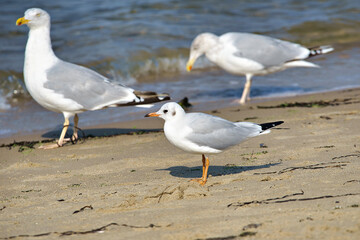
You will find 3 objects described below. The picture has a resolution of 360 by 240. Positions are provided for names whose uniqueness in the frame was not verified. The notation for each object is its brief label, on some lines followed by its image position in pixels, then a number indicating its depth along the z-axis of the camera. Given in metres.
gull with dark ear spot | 9.06
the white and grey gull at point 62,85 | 13.47
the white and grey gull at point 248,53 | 18.27
